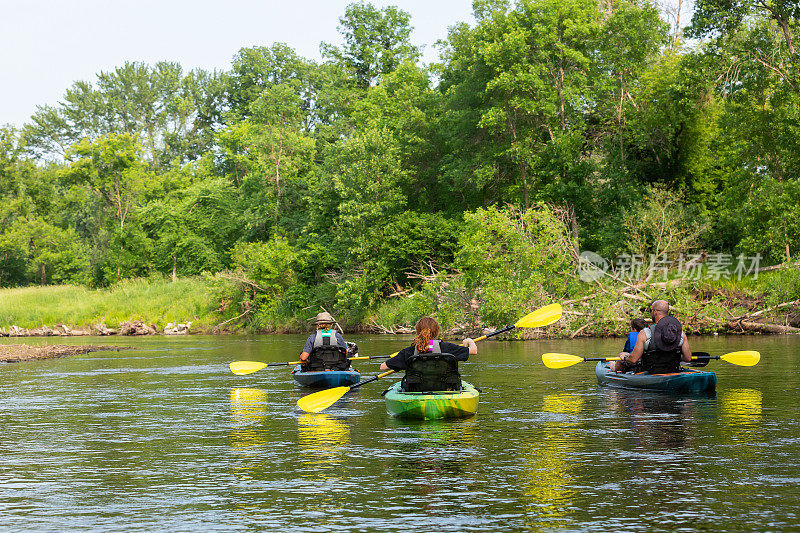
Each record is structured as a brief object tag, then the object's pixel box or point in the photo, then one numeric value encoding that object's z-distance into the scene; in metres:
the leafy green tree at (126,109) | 71.62
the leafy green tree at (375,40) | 54.25
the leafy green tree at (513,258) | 29.03
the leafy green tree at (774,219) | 28.84
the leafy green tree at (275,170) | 48.31
